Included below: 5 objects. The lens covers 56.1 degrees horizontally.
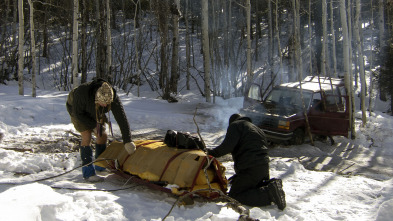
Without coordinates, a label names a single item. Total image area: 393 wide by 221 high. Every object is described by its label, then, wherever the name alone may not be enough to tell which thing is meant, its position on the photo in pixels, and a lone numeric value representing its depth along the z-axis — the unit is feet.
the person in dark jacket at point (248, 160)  15.10
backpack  15.97
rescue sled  14.52
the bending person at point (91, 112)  15.96
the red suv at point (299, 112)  30.30
